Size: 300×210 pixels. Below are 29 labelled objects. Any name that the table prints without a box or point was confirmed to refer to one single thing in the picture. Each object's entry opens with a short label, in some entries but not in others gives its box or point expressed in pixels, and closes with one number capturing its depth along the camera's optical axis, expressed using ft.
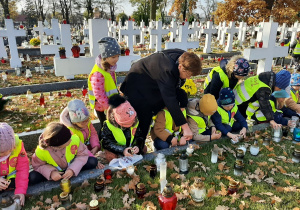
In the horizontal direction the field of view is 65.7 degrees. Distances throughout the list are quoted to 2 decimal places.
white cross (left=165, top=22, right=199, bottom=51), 30.92
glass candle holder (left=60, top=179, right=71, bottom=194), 9.04
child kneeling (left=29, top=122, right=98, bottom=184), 8.89
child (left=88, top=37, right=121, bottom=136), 11.31
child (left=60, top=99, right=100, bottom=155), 10.66
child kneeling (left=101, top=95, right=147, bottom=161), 10.50
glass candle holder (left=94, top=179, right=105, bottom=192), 9.46
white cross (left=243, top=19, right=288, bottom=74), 21.11
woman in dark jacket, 9.98
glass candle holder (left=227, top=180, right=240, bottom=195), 9.21
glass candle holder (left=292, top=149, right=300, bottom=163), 11.88
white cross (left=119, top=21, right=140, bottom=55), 44.14
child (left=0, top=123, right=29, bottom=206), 8.34
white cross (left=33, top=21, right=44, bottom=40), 56.58
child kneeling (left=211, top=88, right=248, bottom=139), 13.47
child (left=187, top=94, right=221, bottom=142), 12.93
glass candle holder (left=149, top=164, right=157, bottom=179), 10.46
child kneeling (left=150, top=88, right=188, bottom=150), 12.68
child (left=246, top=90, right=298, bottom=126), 15.53
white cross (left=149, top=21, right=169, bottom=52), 44.89
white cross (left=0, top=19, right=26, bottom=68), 35.78
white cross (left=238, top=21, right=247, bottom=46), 70.89
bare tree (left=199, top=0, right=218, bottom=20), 233.60
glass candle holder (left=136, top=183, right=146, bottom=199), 8.79
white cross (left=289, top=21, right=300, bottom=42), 60.80
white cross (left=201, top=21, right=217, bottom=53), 55.62
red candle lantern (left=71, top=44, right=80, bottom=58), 17.29
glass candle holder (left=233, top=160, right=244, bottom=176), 10.51
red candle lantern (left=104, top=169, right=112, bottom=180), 10.27
